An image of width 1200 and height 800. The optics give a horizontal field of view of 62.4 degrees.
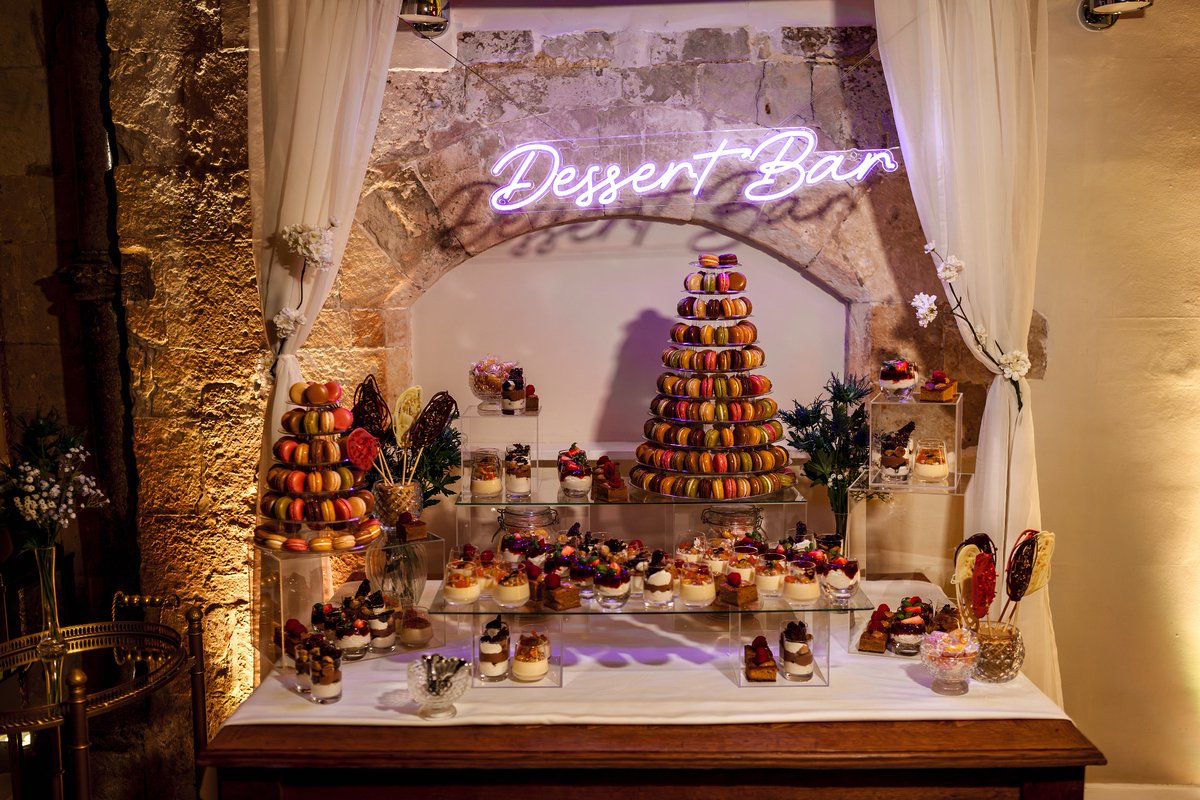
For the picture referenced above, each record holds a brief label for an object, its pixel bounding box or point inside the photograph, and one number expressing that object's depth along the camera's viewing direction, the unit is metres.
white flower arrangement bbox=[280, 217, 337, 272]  4.00
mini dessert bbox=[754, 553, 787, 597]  3.70
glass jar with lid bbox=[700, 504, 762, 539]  4.22
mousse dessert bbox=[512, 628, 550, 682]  3.60
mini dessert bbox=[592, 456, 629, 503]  3.95
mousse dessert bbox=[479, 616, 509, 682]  3.61
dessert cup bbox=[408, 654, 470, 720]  3.38
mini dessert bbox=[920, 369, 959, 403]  4.01
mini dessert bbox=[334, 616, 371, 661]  3.79
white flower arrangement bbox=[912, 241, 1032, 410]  4.11
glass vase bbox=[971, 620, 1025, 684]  3.64
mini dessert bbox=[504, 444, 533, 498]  3.97
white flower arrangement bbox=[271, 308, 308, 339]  4.04
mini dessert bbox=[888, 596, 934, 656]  3.85
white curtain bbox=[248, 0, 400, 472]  4.01
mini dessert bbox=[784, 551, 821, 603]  3.64
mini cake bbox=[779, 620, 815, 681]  3.61
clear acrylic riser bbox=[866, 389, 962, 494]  4.01
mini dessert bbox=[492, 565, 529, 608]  3.62
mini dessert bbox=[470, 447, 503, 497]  3.95
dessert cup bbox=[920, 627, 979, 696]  3.51
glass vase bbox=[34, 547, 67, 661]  3.94
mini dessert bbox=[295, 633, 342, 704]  3.49
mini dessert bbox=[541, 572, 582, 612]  3.57
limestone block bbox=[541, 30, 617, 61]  4.51
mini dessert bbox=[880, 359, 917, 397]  4.04
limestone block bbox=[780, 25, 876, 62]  4.48
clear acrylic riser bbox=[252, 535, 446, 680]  3.87
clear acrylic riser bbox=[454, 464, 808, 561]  3.91
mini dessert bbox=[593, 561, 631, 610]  3.63
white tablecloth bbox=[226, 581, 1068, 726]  3.40
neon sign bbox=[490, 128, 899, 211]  4.47
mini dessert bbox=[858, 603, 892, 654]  3.88
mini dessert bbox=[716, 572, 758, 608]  3.62
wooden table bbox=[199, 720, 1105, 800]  3.21
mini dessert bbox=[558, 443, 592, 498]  3.97
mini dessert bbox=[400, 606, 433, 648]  3.94
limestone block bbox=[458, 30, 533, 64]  4.52
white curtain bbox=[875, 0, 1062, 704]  4.05
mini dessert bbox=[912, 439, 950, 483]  4.00
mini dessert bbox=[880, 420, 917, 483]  4.03
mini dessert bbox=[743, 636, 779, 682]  3.61
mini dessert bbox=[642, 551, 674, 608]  3.65
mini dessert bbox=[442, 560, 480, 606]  3.66
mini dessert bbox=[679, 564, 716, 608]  3.65
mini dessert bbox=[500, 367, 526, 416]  4.16
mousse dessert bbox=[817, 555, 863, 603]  3.74
